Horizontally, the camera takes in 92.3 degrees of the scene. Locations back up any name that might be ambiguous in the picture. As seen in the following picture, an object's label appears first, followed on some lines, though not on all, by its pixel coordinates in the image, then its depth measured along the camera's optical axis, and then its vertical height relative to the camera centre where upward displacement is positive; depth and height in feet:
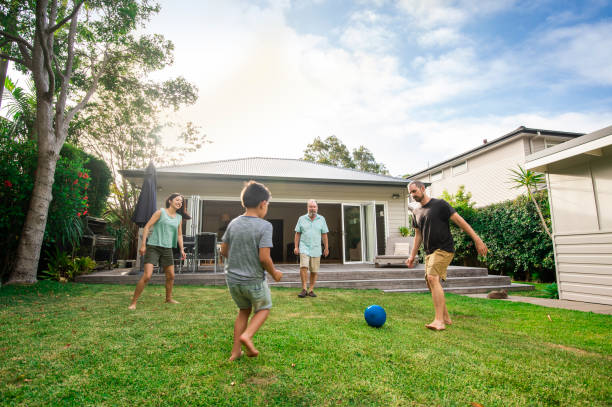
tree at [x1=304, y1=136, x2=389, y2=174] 83.97 +25.78
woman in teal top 12.78 +0.20
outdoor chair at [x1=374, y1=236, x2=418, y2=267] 27.37 -0.88
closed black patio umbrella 21.16 +3.27
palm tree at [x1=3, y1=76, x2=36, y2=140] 23.92 +11.54
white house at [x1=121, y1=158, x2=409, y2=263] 29.91 +6.20
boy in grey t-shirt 6.82 -0.54
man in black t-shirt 10.77 +0.15
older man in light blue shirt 16.63 +0.01
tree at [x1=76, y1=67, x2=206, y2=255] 33.65 +17.44
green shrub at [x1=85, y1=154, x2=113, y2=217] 29.25 +6.03
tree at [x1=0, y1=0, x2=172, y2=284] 17.92 +15.57
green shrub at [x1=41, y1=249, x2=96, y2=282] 20.26 -1.50
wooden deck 20.75 -2.65
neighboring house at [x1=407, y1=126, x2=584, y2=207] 40.37 +12.40
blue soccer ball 10.28 -2.55
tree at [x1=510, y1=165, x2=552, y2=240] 25.34 +5.44
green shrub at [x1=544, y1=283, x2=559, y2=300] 19.14 -3.20
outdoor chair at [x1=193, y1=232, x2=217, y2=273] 23.56 +0.00
